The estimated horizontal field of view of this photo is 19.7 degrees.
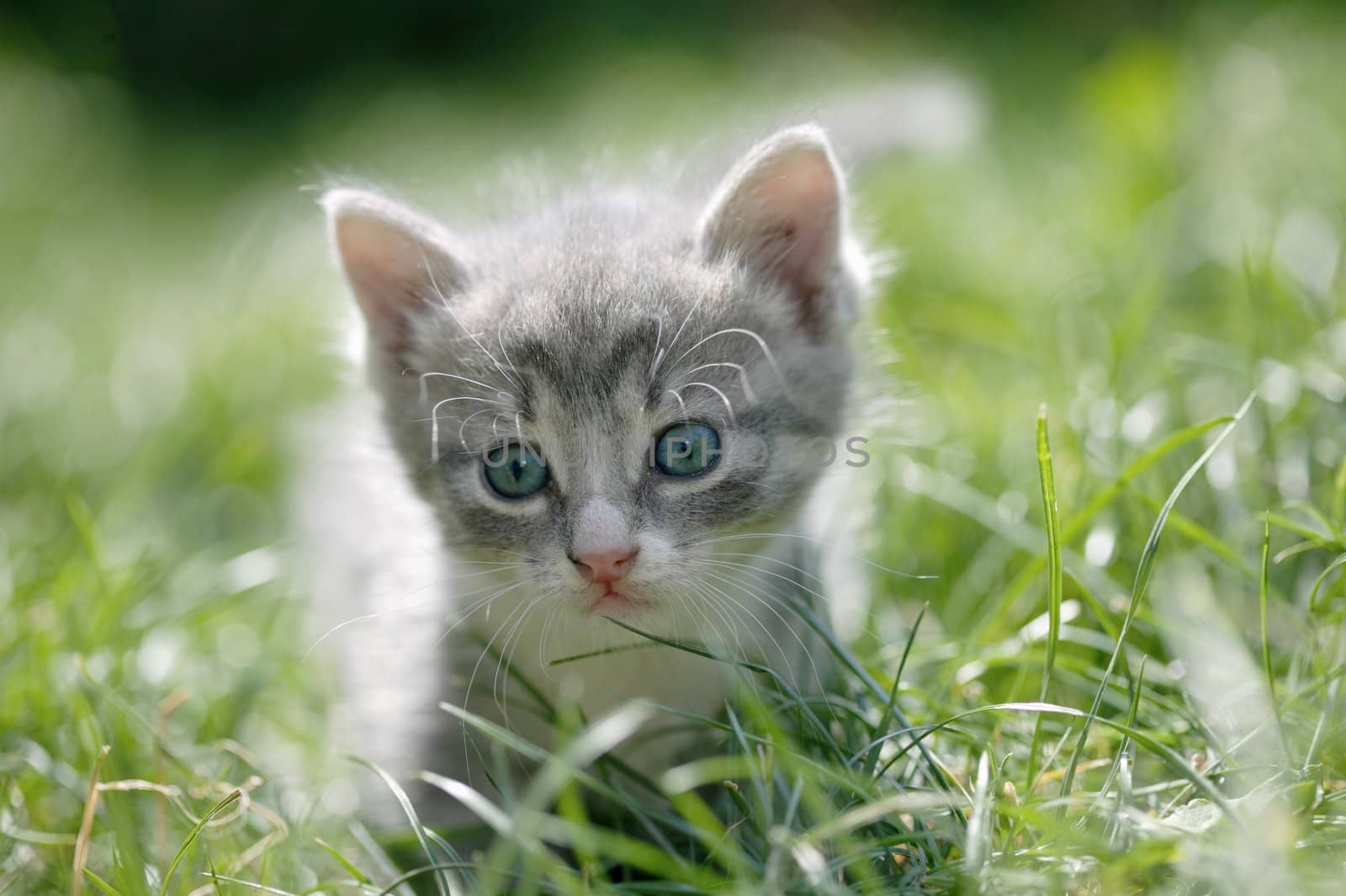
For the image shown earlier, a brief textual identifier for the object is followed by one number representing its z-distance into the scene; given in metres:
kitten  0.62
